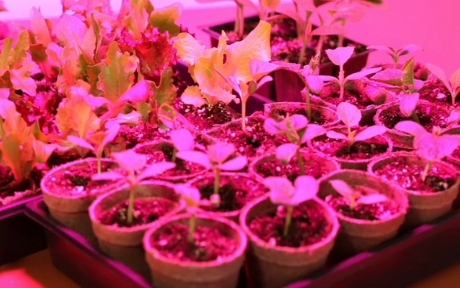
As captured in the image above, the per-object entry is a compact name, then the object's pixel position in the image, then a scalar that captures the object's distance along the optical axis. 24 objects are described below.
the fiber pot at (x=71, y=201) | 0.79
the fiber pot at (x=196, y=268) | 0.66
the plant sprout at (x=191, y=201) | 0.67
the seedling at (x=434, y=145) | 0.78
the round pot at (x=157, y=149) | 0.86
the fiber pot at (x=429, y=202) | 0.80
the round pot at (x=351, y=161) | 0.88
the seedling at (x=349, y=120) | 0.90
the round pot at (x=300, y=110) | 1.03
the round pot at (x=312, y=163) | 0.86
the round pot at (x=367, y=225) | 0.75
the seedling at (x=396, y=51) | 1.12
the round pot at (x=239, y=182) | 0.80
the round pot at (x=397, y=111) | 0.97
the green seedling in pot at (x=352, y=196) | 0.75
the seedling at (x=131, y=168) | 0.73
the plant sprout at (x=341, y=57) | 1.02
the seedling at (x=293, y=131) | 0.76
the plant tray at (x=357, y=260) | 0.73
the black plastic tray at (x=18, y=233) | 0.86
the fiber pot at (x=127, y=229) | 0.73
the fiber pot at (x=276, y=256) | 0.69
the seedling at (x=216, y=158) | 0.73
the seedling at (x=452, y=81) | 1.03
